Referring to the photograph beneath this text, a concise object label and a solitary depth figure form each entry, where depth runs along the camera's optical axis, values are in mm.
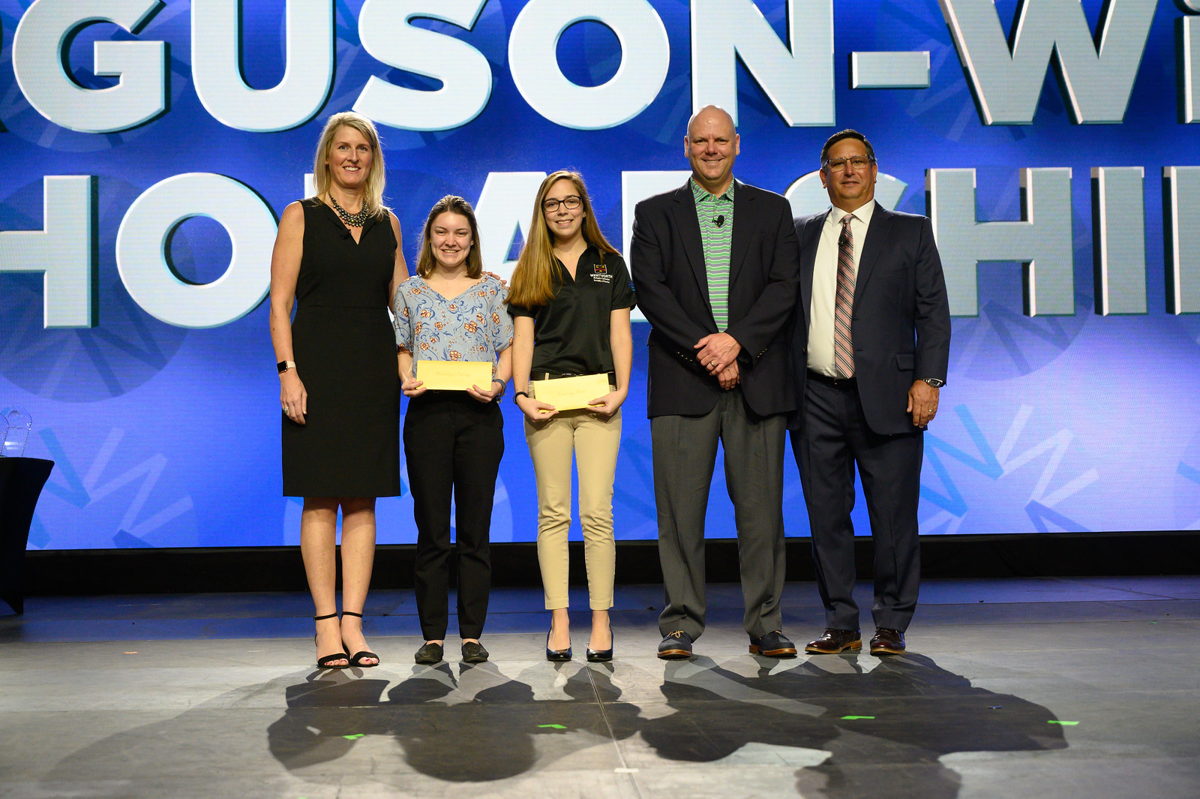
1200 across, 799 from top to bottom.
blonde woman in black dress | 3205
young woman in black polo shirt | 3273
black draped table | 4566
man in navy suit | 3309
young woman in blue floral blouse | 3262
